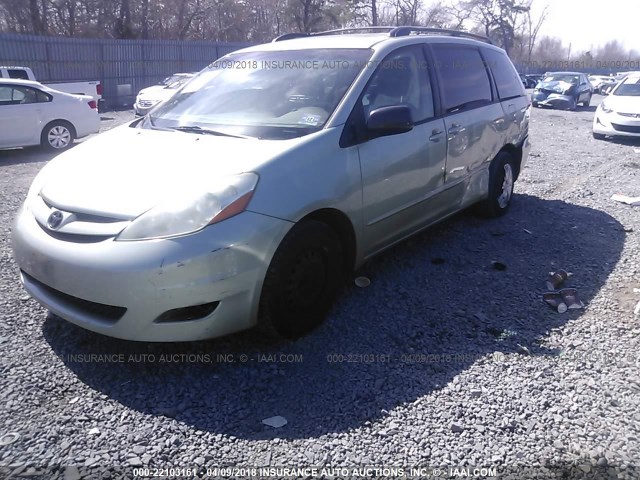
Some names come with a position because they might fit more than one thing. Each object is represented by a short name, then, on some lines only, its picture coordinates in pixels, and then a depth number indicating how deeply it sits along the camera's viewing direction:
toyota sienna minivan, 2.71
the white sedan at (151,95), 15.59
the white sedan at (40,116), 9.67
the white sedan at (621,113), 11.99
